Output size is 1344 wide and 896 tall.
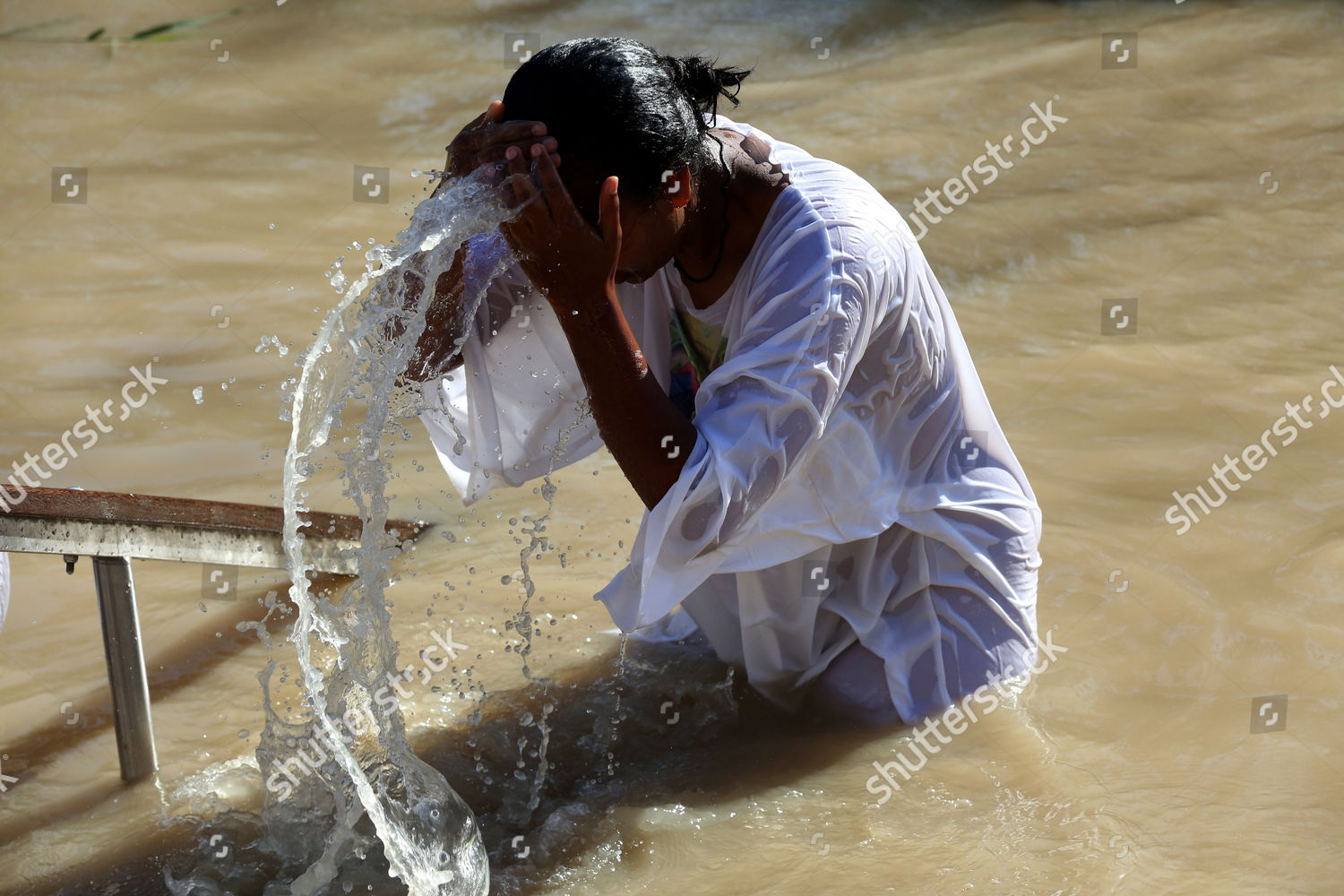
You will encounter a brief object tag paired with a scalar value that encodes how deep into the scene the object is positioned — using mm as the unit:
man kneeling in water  4316
